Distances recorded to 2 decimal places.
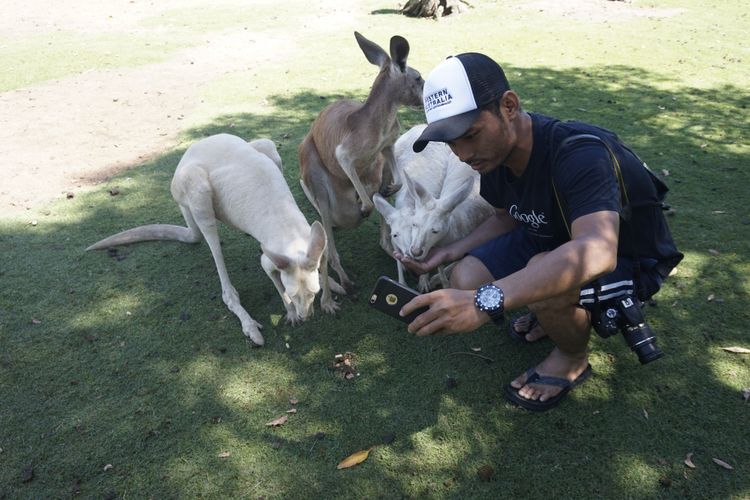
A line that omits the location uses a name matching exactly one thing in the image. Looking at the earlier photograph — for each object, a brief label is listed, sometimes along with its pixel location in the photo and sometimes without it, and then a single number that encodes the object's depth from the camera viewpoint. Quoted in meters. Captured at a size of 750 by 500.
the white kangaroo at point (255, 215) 2.95
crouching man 1.81
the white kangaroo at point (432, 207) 3.04
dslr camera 2.31
